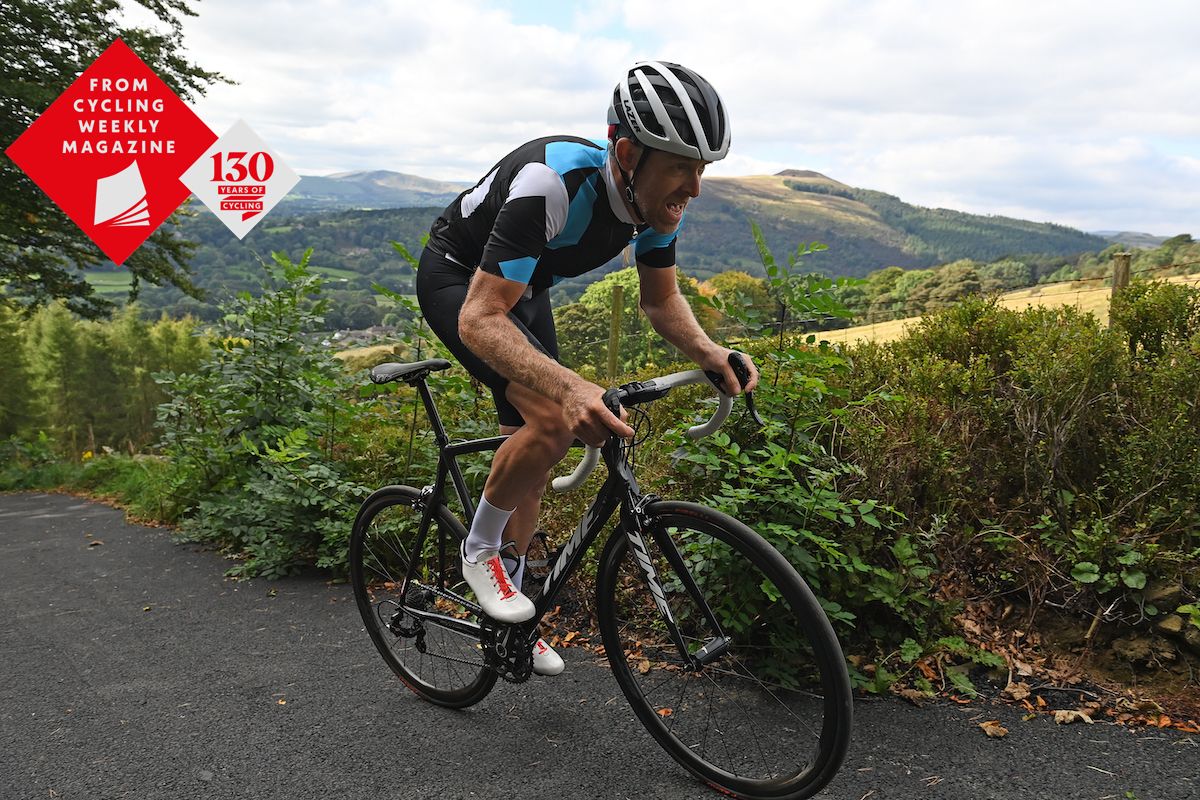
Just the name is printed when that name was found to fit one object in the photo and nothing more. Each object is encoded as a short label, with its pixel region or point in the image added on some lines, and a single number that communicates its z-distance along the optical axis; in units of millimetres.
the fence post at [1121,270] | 7105
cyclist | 2412
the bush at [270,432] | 5562
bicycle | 2371
